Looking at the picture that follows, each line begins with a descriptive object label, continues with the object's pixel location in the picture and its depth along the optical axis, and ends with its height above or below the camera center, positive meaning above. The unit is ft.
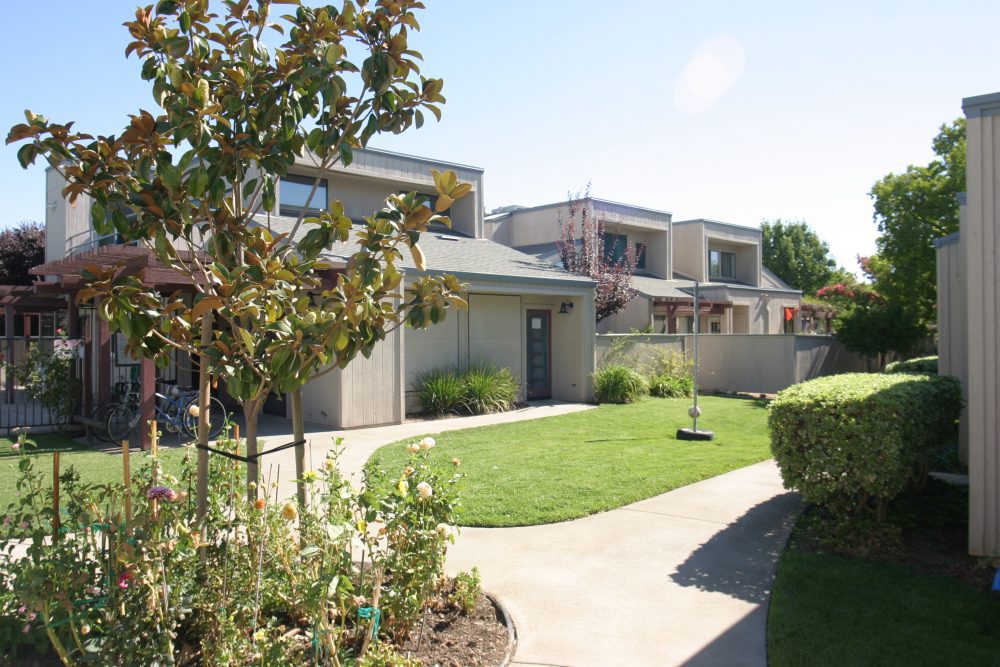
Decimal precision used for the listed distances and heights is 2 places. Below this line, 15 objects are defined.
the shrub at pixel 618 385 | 56.90 -2.58
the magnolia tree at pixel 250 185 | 11.03 +2.76
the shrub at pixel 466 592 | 15.03 -5.04
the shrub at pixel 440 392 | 48.49 -2.61
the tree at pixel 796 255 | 205.16 +28.28
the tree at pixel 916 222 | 68.44 +12.83
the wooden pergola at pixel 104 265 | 32.58 +3.57
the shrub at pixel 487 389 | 49.73 -2.50
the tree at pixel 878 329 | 60.44 +2.05
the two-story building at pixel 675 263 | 82.69 +12.59
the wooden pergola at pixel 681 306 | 82.53 +5.59
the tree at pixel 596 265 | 70.28 +8.91
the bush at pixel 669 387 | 62.08 -2.91
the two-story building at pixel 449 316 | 44.32 +3.51
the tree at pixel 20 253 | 88.17 +12.68
